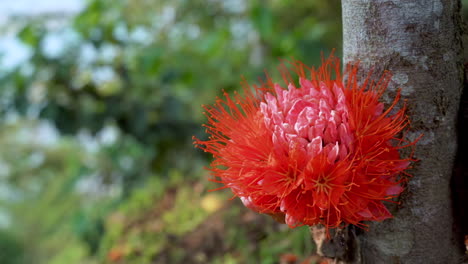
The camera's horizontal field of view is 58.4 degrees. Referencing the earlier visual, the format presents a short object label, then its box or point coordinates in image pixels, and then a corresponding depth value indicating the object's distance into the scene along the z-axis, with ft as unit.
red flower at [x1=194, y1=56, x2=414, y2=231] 2.10
